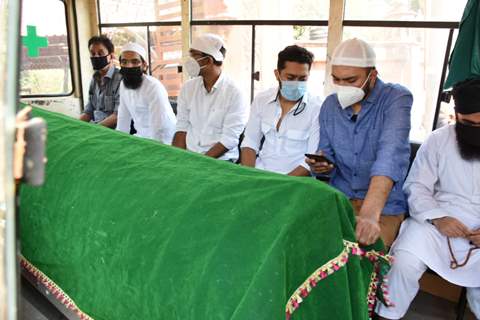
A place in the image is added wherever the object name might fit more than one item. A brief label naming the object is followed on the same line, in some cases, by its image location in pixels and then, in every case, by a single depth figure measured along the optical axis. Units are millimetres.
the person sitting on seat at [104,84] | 3648
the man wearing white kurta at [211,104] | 2896
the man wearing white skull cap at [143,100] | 3340
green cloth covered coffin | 1022
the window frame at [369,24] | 3012
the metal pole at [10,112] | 507
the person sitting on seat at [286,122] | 2393
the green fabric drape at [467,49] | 2141
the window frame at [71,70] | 5148
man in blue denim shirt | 1806
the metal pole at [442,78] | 2998
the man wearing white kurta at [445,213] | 1824
